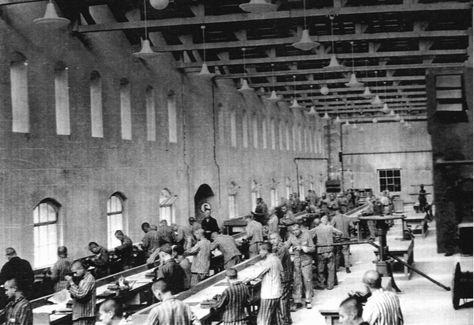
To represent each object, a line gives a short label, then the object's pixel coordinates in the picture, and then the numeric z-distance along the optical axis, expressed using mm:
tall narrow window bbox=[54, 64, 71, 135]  15422
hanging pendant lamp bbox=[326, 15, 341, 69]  16609
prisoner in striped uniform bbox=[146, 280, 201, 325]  6859
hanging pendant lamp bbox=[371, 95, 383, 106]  25427
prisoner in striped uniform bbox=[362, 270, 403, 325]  6762
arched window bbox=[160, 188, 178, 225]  20688
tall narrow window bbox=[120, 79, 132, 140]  18594
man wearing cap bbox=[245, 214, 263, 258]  16453
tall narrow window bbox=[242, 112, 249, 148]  28719
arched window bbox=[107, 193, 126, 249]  17516
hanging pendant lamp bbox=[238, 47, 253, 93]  21844
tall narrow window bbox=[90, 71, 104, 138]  16953
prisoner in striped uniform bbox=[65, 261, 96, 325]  9125
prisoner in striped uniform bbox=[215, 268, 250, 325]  8773
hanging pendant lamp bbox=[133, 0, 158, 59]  13820
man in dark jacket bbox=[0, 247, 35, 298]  12047
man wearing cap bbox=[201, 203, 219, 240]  18106
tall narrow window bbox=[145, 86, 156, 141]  20016
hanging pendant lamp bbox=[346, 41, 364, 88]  19469
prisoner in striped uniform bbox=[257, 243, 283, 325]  10023
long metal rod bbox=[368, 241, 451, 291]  13048
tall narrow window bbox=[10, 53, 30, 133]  13852
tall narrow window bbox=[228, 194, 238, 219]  26938
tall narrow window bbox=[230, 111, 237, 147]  27253
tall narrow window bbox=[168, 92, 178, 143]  21609
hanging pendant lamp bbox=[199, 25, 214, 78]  17531
